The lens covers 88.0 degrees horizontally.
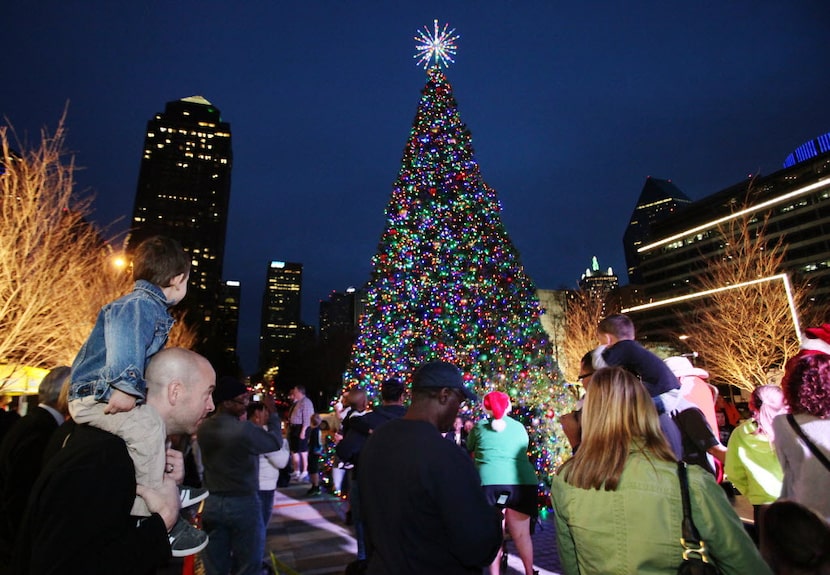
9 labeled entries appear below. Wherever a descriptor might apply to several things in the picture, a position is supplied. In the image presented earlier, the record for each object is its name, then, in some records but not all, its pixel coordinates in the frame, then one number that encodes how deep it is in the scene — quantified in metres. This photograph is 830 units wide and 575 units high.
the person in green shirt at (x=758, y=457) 3.61
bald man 1.31
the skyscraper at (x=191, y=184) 117.06
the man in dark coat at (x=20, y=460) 2.54
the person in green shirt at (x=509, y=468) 4.80
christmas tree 12.60
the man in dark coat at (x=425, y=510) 1.99
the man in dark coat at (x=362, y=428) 4.73
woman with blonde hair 1.76
